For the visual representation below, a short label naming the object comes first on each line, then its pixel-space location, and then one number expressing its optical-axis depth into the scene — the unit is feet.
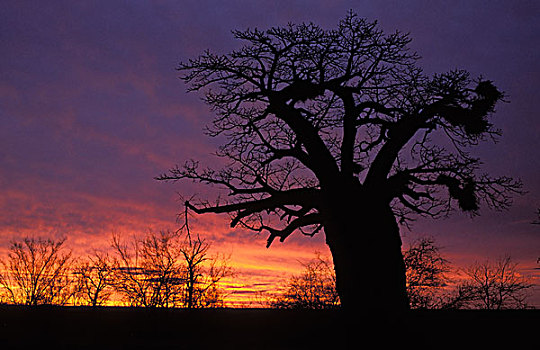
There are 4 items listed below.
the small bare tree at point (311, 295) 56.97
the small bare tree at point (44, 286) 68.18
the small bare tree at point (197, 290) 61.57
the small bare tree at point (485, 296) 55.77
